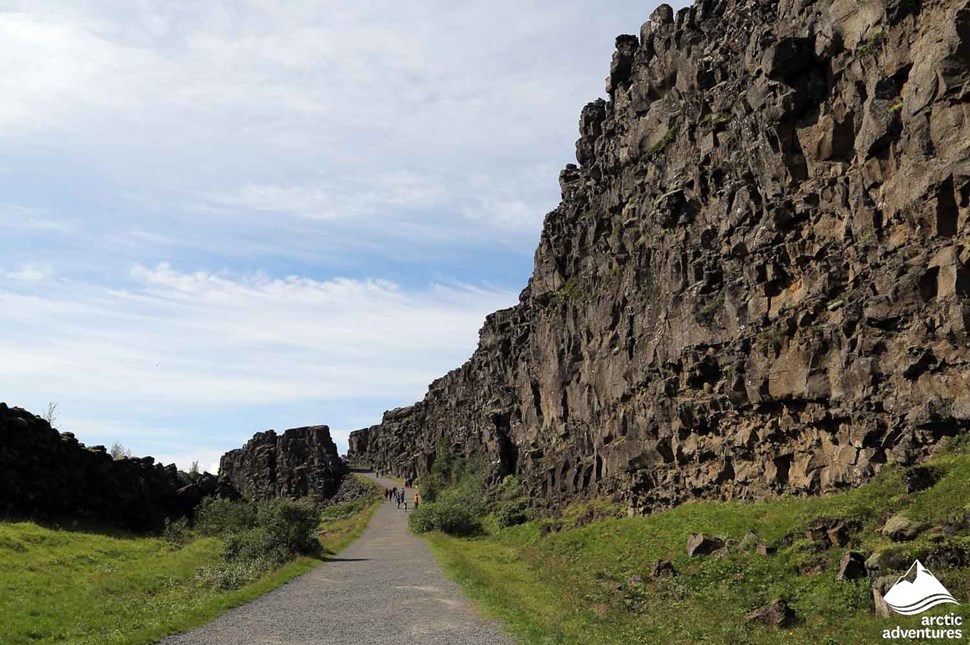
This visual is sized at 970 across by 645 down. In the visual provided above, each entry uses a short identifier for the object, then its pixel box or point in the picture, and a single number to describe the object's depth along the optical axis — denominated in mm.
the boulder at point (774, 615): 17500
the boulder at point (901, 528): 18922
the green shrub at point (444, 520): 60062
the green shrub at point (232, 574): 32156
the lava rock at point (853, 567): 18547
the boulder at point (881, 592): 16075
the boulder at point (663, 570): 25403
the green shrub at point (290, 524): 43438
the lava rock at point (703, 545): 26688
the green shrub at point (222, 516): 54938
